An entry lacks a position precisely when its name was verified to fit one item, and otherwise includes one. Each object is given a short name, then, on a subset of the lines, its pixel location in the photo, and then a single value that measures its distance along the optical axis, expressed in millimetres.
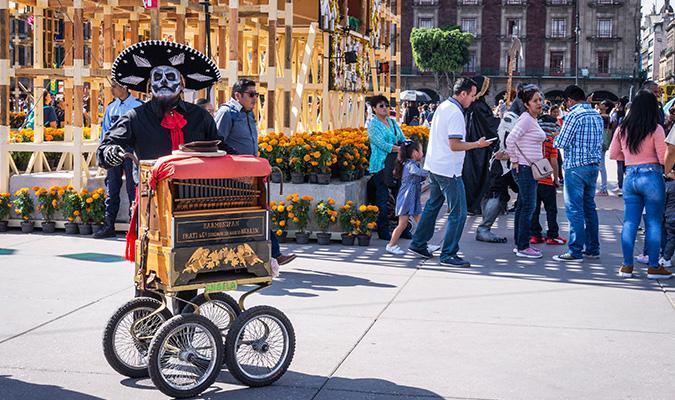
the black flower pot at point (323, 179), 11977
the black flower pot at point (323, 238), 11648
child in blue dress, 11031
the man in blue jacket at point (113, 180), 11719
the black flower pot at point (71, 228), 11992
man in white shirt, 9945
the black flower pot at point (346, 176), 12375
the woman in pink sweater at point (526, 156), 10961
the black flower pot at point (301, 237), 11664
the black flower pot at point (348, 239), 11617
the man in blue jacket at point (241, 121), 9359
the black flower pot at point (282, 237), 11662
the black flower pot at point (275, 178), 12092
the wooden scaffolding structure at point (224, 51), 12562
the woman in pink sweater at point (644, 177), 9422
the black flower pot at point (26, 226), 12172
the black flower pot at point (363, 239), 11617
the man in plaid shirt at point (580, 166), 10531
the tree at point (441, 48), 89375
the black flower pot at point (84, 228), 11961
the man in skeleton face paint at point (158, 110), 6156
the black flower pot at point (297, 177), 11977
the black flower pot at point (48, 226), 12109
